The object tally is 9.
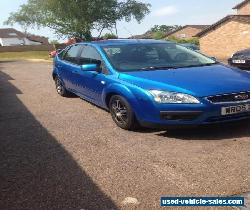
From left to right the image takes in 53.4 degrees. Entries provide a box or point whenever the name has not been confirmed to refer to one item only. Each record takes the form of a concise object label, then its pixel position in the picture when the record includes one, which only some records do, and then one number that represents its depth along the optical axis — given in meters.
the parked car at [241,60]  8.91
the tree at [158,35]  42.95
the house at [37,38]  62.12
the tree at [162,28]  79.02
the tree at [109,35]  29.75
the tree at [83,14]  32.58
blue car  3.42
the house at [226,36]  19.65
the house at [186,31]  49.52
